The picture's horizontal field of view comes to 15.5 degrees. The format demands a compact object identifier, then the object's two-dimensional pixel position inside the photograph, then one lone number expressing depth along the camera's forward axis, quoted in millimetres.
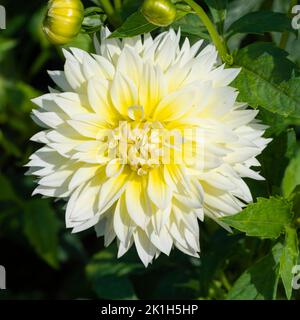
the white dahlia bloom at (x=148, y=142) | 644
